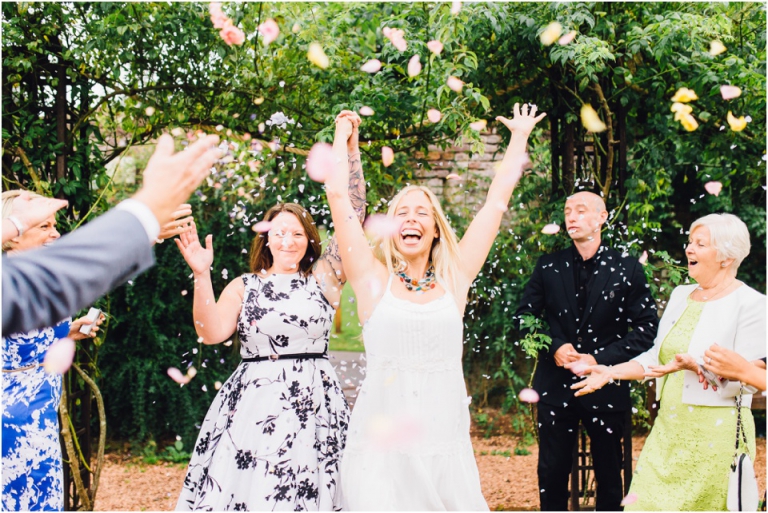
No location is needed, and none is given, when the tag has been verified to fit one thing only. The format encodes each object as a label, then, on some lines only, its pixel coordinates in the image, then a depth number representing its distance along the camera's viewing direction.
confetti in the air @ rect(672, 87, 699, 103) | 3.38
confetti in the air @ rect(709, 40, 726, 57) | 3.30
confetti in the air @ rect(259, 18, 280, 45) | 3.62
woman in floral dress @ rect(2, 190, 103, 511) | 2.59
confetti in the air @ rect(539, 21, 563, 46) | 3.23
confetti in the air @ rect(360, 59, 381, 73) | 3.56
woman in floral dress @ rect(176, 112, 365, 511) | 2.56
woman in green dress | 2.74
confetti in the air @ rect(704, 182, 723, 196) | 4.26
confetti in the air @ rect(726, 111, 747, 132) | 3.62
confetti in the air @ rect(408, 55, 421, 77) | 3.34
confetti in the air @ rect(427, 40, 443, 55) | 3.11
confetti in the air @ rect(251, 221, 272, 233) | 2.88
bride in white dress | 2.19
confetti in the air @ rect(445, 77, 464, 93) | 3.18
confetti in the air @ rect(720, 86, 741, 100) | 3.37
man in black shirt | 3.31
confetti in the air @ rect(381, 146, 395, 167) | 3.95
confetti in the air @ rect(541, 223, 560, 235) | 3.85
